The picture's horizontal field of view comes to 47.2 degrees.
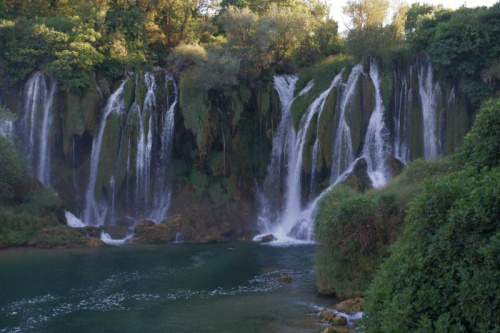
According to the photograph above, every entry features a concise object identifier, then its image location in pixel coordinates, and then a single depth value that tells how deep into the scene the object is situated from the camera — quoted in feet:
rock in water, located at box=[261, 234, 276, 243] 98.58
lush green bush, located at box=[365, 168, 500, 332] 23.36
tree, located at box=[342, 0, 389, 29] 117.19
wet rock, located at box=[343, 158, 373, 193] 94.43
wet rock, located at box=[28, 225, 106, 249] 94.12
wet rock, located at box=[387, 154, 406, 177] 98.06
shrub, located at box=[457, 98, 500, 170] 28.37
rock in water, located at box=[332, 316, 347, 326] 51.13
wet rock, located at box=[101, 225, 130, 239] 101.65
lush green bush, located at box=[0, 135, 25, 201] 98.63
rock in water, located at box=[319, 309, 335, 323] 52.47
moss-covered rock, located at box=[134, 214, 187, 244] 100.22
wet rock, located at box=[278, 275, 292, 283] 68.45
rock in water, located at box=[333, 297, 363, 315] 53.62
